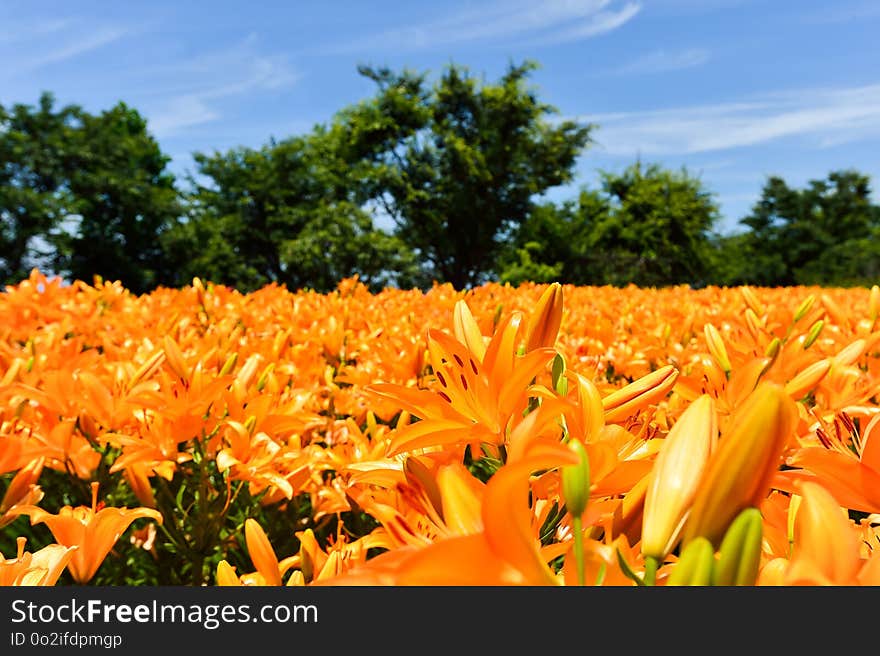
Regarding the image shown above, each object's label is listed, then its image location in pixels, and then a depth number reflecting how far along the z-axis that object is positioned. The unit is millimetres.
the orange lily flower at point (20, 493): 1206
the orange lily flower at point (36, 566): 798
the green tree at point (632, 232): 31156
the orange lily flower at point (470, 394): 673
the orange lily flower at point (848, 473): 593
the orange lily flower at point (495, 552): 416
